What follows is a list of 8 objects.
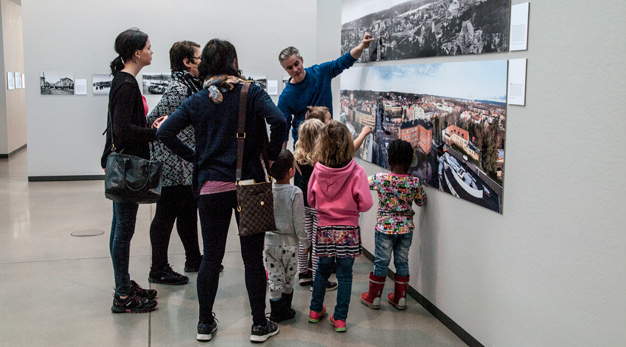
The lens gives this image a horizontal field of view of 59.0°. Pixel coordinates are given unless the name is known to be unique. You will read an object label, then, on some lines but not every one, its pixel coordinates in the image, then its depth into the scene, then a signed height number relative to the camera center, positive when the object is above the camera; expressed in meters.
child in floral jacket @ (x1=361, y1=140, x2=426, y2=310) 4.15 -0.76
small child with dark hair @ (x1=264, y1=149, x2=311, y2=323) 3.91 -0.94
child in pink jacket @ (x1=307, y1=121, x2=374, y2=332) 3.77 -0.63
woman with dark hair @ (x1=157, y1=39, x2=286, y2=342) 3.44 -0.21
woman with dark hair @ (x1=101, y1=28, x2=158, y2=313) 3.93 -0.17
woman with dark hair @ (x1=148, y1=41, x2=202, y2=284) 4.52 -0.54
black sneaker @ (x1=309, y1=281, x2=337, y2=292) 4.77 -1.54
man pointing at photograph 5.20 +0.19
